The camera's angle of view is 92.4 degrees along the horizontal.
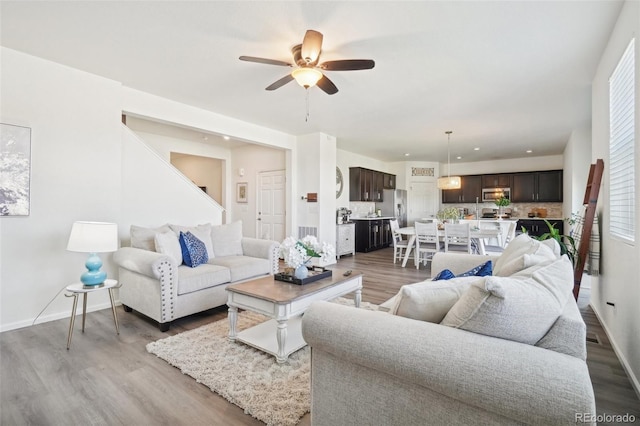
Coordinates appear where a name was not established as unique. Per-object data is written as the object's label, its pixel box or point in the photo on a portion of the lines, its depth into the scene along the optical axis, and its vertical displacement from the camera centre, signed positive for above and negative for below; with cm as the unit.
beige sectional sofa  88 -47
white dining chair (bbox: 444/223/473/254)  493 -34
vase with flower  260 -35
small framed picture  747 +49
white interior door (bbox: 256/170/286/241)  678 +14
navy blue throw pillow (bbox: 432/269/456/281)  166 -35
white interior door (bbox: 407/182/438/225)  970 +45
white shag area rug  176 -110
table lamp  257 -26
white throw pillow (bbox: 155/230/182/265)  316 -35
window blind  215 +51
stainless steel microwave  870 +53
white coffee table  223 -72
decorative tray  263 -57
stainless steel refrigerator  908 +24
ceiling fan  244 +128
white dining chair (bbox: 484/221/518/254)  525 -61
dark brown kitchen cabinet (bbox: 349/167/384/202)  787 +74
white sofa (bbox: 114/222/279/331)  281 -61
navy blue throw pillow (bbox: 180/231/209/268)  334 -43
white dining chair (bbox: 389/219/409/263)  596 -56
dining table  495 -38
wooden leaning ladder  288 -12
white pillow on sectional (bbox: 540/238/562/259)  226 -25
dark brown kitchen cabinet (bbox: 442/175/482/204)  915 +63
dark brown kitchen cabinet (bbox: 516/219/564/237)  784 -35
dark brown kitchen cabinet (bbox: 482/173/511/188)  868 +91
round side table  251 -65
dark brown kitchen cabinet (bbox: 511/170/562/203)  806 +69
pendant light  675 +66
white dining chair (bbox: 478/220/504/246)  563 -28
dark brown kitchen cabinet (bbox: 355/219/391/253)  765 -58
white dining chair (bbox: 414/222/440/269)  528 -47
